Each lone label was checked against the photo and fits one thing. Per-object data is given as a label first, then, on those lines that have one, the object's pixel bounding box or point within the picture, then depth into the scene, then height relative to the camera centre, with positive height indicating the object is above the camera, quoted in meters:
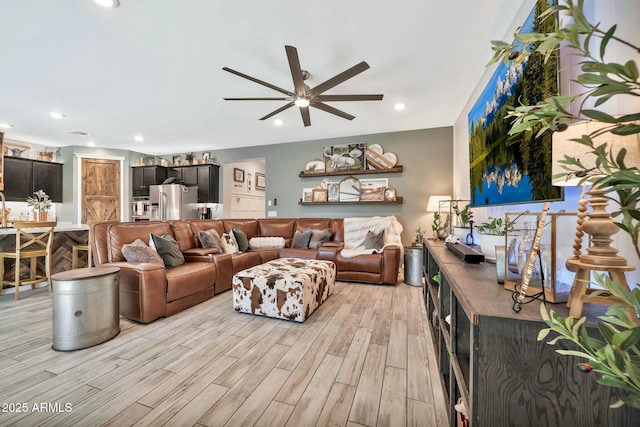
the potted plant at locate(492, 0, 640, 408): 0.45 +0.05
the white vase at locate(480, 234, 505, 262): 1.44 -0.18
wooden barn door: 6.00 +0.54
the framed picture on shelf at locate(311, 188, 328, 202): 5.29 +0.37
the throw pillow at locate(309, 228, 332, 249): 4.56 -0.44
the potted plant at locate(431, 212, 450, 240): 3.19 -0.23
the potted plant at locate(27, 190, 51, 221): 4.23 +0.06
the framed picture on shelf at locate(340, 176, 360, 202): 5.07 +0.47
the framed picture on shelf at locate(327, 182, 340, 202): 5.21 +0.43
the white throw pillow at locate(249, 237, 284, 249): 4.61 -0.55
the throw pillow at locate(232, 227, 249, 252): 4.29 -0.46
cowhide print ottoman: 2.46 -0.79
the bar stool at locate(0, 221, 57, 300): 3.03 -0.48
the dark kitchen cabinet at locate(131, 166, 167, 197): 6.24 +0.87
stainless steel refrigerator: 5.90 +0.28
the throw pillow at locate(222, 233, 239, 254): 3.86 -0.49
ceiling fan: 2.09 +1.19
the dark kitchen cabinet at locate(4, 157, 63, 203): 5.27 +0.75
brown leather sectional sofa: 2.42 -0.64
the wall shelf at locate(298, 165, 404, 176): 4.77 +0.80
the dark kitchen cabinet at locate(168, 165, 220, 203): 6.09 +0.82
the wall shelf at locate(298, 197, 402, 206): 4.78 +0.20
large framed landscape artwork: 1.34 +0.54
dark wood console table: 0.74 -0.50
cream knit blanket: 4.23 -0.29
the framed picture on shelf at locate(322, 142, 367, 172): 5.04 +1.14
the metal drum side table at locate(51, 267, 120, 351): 1.94 -0.75
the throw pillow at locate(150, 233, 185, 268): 2.91 -0.44
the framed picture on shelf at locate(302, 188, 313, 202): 5.43 +0.39
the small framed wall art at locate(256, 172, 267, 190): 7.75 +0.99
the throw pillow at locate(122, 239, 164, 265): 2.62 -0.43
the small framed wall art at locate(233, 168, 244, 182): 6.61 +1.01
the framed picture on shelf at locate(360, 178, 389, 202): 4.93 +0.47
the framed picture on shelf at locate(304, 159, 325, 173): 5.34 +0.98
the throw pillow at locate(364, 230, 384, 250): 4.07 -0.45
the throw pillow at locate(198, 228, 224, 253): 3.69 -0.40
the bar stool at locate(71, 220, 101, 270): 3.66 -0.60
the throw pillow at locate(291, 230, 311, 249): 4.59 -0.48
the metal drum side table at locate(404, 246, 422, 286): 3.70 -0.78
